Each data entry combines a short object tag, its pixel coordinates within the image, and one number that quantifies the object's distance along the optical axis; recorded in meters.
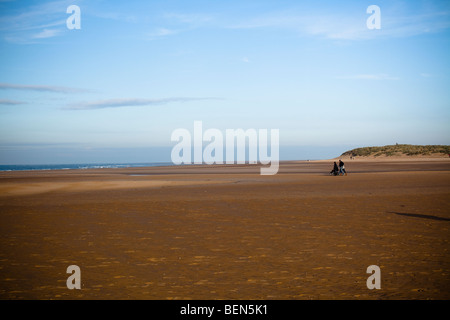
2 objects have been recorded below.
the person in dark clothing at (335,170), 41.31
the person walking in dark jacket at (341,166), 40.62
